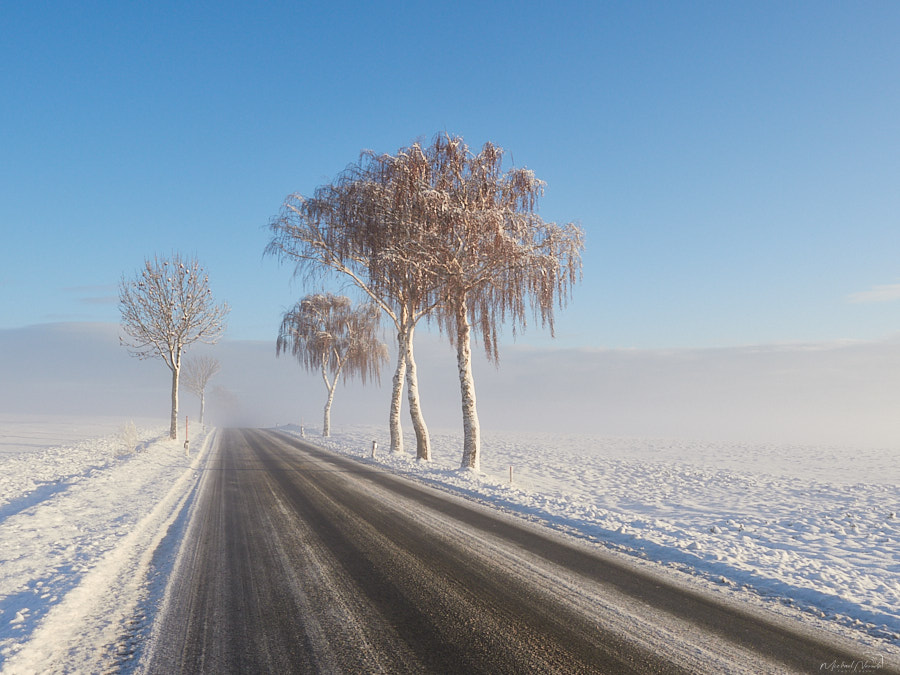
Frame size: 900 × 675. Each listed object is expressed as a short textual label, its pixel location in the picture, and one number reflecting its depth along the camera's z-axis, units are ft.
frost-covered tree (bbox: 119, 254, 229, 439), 77.25
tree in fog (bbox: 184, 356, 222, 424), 197.47
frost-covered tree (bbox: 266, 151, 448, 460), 51.67
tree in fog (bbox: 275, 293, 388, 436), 108.99
